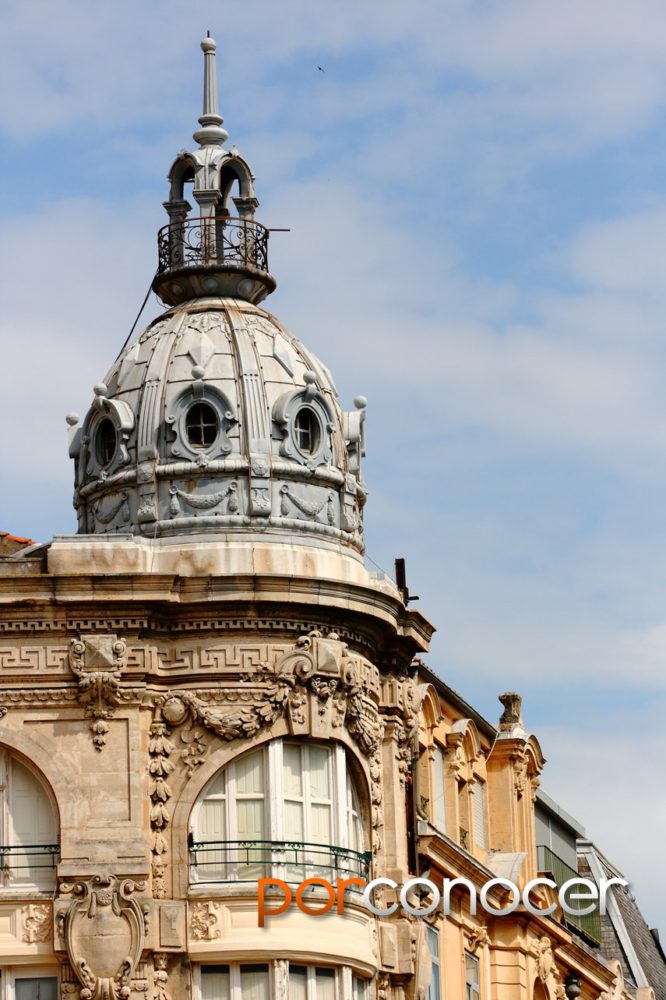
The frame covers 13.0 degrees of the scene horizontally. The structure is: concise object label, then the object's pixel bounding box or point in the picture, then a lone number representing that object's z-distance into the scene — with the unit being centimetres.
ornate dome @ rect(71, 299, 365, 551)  5556
